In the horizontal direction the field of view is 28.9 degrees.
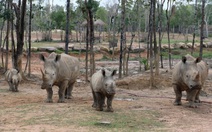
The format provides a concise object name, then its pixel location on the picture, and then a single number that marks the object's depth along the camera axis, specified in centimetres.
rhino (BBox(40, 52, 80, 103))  1451
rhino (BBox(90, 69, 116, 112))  1245
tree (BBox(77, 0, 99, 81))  2233
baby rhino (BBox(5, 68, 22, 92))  1972
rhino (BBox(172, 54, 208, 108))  1445
